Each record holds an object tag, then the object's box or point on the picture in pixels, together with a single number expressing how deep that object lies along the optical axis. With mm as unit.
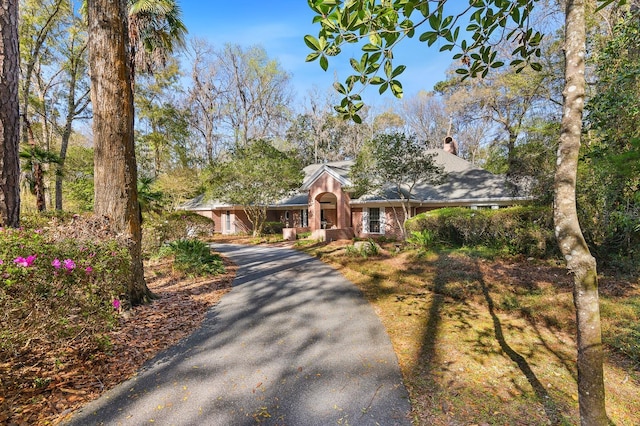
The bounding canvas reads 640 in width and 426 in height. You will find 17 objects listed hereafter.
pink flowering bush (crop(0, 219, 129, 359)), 2814
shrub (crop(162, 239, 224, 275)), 8836
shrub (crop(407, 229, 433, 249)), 12445
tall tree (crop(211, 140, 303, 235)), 18031
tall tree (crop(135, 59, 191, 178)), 24641
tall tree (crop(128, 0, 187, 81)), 8484
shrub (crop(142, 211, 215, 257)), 11242
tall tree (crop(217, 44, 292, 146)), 30734
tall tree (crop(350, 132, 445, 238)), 14258
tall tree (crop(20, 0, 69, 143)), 14992
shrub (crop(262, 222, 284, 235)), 23375
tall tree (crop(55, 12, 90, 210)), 16612
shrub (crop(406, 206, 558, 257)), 9500
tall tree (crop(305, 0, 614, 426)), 2244
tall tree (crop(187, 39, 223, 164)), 29703
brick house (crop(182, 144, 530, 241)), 15859
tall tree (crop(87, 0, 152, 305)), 5414
